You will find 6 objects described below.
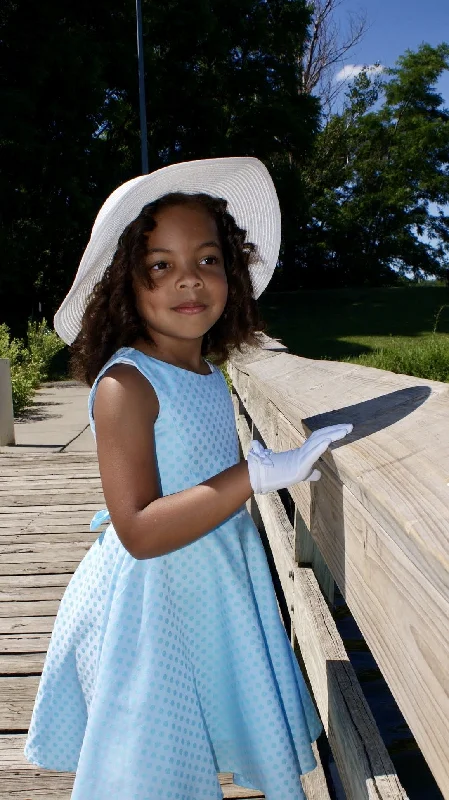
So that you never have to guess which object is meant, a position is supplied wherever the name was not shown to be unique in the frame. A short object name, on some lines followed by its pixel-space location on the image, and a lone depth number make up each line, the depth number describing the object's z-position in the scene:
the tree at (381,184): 33.88
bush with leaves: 9.44
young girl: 1.50
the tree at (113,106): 17.53
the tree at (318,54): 34.38
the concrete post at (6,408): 6.77
